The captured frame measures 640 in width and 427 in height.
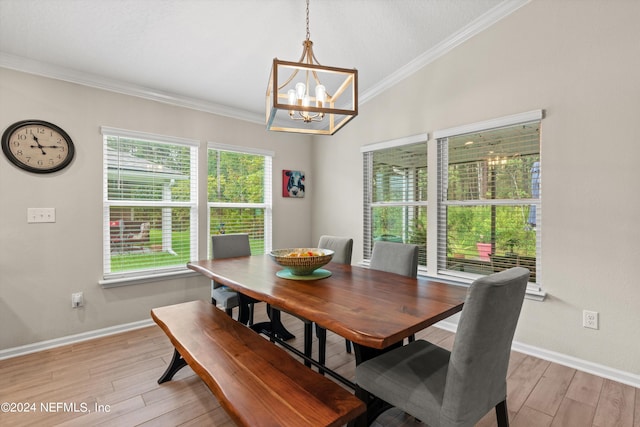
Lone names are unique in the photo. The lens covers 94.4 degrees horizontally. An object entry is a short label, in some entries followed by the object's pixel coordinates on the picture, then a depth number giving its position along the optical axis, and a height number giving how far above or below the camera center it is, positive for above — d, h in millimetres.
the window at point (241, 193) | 3811 +266
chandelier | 1764 +754
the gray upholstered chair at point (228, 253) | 2707 -437
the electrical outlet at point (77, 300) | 2830 -840
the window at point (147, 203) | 3090 +97
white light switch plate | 2635 -25
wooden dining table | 1247 -470
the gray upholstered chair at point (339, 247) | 2904 -351
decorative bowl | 1963 -326
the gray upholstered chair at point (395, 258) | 2363 -381
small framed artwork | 4430 +439
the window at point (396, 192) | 3410 +246
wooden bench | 1116 -759
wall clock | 2545 +593
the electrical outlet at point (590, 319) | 2260 -823
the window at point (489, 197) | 2627 +150
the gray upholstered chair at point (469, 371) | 1109 -700
